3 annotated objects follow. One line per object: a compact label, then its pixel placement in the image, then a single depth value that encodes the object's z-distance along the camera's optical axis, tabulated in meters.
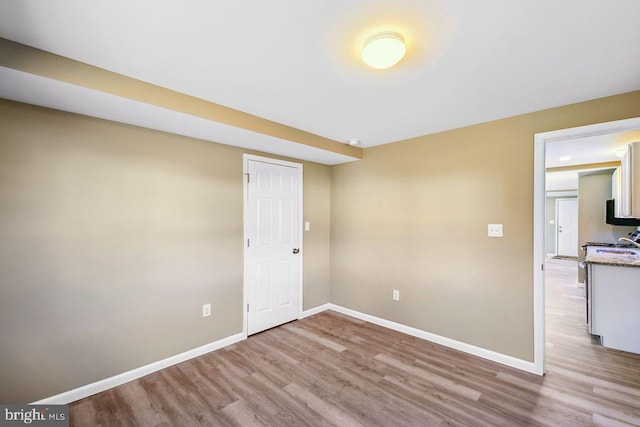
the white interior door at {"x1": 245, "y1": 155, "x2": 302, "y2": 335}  3.28
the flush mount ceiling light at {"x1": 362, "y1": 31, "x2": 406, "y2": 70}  1.45
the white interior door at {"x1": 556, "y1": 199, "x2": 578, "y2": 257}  8.77
